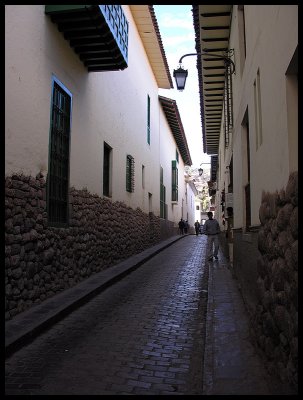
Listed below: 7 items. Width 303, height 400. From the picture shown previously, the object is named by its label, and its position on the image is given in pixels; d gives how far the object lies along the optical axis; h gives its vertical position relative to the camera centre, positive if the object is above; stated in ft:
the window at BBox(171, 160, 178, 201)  93.30 +7.71
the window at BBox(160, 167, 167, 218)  75.12 +3.54
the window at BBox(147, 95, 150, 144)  60.56 +15.16
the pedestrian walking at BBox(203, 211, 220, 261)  42.11 -1.16
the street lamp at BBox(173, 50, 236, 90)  30.25 +10.30
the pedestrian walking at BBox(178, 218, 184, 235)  104.25 -1.86
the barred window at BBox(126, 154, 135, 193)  45.57 +4.94
